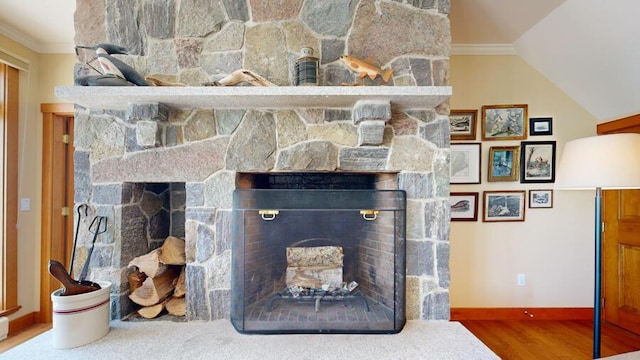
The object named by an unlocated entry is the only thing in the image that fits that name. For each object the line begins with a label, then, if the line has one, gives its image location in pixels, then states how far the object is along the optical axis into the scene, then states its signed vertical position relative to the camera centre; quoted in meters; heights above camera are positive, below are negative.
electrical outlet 2.80 -0.89
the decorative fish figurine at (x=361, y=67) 1.58 +0.59
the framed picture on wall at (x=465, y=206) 2.79 -0.22
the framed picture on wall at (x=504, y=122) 2.81 +0.55
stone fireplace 1.71 +0.29
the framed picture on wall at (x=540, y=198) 2.81 -0.14
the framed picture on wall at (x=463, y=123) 2.81 +0.54
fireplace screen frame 1.64 -0.38
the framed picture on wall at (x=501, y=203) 2.80 -0.19
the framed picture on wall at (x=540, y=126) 2.82 +0.52
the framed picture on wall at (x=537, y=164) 2.80 +0.17
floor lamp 1.65 +0.08
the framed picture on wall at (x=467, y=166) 2.79 +0.15
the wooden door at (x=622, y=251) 2.57 -0.60
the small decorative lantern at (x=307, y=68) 1.61 +0.59
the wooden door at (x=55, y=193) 2.85 -0.13
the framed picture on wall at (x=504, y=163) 2.79 +0.18
